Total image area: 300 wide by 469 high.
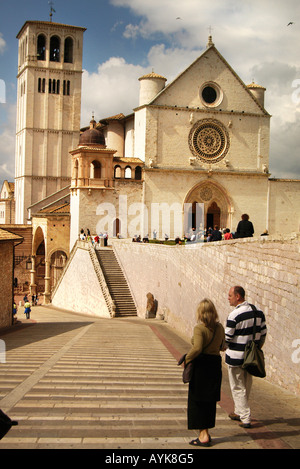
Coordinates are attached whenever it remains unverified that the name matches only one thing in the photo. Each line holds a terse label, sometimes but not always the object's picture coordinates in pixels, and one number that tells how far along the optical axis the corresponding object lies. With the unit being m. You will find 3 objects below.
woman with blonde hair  6.00
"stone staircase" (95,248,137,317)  28.95
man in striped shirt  6.66
